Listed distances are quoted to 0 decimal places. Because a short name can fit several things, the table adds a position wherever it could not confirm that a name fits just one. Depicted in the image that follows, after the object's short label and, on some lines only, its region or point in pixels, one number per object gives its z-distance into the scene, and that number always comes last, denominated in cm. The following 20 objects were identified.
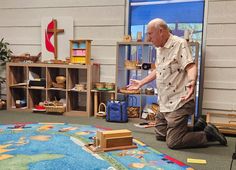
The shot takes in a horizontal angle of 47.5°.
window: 392
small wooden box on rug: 244
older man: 262
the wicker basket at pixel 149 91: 377
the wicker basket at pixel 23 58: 439
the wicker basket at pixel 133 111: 388
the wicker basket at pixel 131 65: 382
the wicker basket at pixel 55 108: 406
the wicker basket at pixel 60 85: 420
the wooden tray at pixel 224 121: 317
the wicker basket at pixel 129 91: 379
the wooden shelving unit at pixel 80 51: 401
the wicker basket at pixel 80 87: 405
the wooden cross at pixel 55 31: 446
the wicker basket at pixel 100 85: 402
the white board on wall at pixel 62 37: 446
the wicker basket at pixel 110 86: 402
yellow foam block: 229
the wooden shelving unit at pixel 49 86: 409
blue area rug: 211
